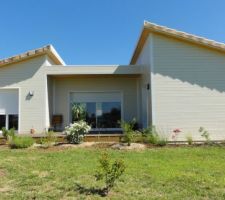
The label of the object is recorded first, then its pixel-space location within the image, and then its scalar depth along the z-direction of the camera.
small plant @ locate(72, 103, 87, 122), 12.20
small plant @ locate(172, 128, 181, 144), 9.10
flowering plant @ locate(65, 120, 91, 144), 8.56
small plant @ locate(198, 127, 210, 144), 8.81
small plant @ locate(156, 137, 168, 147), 8.32
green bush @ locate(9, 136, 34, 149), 8.25
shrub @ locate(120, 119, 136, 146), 8.10
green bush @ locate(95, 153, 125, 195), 3.90
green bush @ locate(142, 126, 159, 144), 8.50
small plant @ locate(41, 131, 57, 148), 8.64
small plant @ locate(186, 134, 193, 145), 8.58
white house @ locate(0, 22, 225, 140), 9.16
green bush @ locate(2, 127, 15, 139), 8.92
